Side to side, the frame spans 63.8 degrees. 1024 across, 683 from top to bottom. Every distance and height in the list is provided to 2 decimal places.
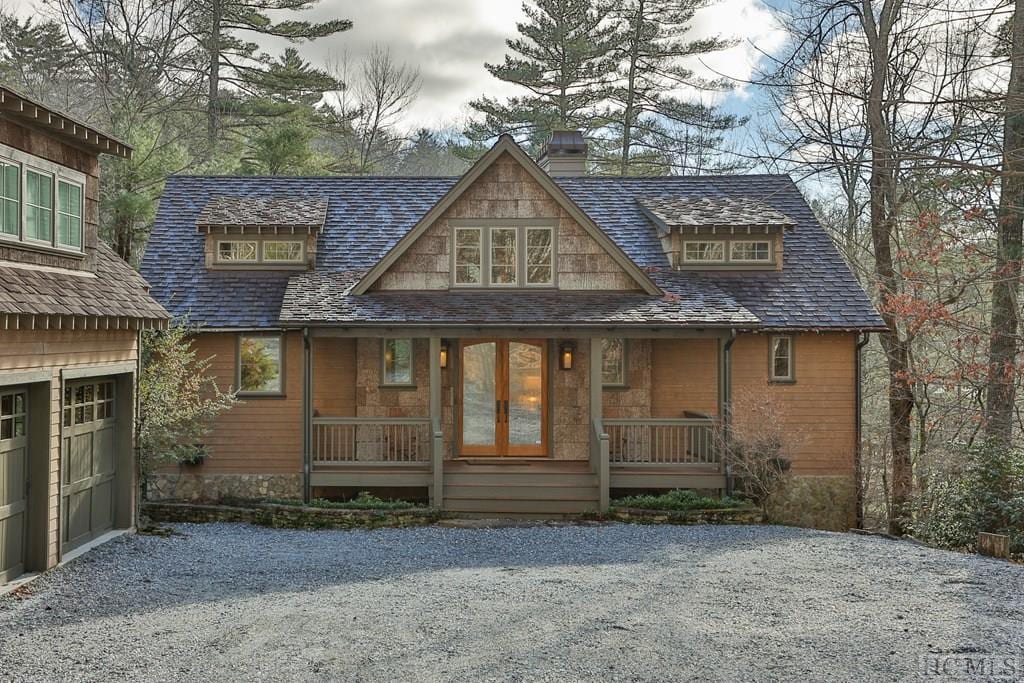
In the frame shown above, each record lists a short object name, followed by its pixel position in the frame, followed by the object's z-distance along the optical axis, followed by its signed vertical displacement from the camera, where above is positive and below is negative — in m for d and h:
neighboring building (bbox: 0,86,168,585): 8.72 +0.07
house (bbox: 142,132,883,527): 14.08 +0.06
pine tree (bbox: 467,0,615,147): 28.45 +9.95
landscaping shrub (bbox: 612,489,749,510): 13.35 -2.42
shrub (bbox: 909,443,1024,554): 11.25 -2.08
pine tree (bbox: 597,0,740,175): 28.28 +9.13
